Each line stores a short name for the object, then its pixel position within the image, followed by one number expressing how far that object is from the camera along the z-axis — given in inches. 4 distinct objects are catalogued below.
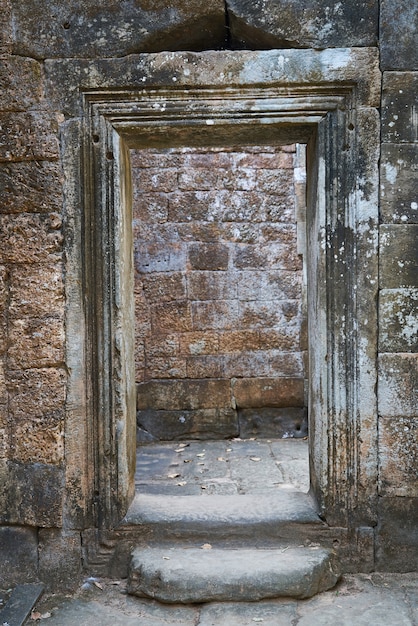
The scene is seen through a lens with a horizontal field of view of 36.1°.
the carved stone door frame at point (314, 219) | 127.8
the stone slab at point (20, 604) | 114.7
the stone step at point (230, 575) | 120.3
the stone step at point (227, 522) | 133.4
